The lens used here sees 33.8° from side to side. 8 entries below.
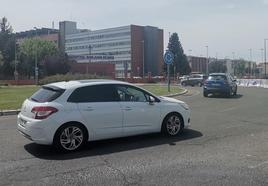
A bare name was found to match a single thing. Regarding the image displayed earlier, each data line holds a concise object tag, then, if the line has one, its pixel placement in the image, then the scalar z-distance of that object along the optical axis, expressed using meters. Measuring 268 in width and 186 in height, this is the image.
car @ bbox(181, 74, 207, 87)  57.19
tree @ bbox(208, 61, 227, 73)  145.25
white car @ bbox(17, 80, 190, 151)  8.97
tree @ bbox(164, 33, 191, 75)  112.81
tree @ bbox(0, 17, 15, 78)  99.26
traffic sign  30.72
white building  132.75
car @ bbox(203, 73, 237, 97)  27.26
